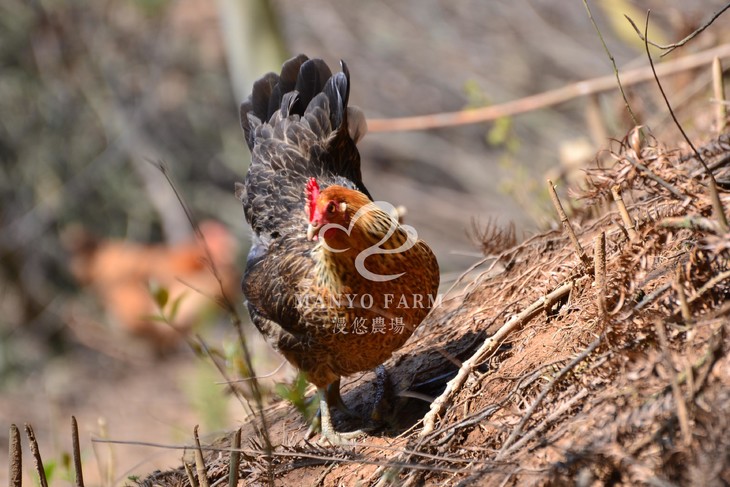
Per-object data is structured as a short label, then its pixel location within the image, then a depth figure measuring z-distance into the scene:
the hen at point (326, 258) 6.63
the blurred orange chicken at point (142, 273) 20.45
